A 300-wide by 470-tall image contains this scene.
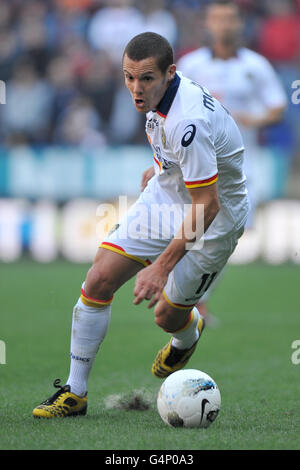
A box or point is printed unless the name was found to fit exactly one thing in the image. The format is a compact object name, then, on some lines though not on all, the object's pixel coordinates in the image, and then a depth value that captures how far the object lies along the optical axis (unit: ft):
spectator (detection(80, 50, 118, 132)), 48.11
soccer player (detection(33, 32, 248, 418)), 13.98
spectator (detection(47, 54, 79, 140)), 48.08
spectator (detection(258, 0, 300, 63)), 51.52
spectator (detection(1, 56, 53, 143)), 47.78
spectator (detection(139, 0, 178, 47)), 49.65
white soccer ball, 14.07
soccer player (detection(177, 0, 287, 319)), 26.86
